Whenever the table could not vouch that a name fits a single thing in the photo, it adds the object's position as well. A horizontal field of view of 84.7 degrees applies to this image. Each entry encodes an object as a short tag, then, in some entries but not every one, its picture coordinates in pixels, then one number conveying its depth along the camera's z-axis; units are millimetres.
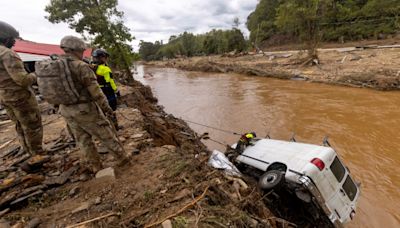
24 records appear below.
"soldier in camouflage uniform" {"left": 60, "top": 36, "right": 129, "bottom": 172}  2793
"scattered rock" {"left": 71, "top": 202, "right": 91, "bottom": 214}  2598
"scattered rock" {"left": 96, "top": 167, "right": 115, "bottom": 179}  3187
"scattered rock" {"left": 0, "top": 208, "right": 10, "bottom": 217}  2620
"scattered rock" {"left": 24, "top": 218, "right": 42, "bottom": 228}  2402
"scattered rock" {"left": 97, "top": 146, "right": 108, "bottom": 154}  3986
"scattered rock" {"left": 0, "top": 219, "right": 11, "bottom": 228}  2408
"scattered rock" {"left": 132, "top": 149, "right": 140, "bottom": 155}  3938
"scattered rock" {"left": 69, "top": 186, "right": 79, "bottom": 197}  2966
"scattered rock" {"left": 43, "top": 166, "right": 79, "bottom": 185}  3184
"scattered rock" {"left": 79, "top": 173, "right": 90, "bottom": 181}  3260
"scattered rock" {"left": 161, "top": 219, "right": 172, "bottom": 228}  2214
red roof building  9719
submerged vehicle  2824
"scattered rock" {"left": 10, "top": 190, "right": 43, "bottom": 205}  2757
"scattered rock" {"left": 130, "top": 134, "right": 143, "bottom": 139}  4614
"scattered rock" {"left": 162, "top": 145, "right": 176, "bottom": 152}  3929
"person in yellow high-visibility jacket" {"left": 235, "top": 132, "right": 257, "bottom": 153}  4664
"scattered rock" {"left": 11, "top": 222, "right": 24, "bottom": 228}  2387
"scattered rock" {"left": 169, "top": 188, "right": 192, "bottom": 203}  2623
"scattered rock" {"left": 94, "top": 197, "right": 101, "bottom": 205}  2695
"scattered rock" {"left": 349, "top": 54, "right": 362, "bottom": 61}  17134
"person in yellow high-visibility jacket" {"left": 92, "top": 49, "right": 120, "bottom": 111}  4367
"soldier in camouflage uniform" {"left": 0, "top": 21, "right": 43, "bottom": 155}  3123
